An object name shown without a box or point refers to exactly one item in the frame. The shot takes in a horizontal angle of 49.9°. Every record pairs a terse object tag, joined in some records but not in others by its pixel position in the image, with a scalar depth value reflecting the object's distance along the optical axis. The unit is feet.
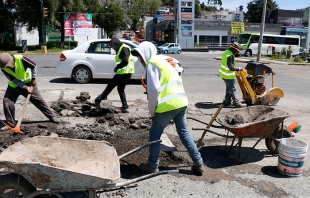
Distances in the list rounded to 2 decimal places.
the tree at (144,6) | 341.62
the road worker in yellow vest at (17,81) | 19.54
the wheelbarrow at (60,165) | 10.68
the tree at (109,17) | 168.86
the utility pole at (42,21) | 96.89
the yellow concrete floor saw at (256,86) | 28.76
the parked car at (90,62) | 37.65
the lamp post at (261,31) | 86.11
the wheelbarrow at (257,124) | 15.78
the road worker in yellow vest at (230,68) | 27.04
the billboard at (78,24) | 115.44
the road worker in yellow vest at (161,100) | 13.96
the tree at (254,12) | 280.10
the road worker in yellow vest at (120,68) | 25.17
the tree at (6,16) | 111.96
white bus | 129.59
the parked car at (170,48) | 130.93
